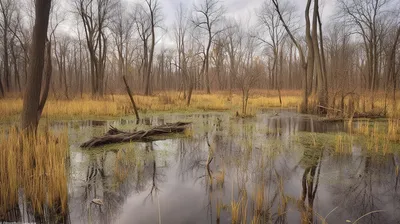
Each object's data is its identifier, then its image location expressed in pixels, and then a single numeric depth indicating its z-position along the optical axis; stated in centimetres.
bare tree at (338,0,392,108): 2292
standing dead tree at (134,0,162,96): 2355
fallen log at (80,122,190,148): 552
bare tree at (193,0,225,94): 2689
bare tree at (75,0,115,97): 1888
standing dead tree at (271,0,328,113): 1085
